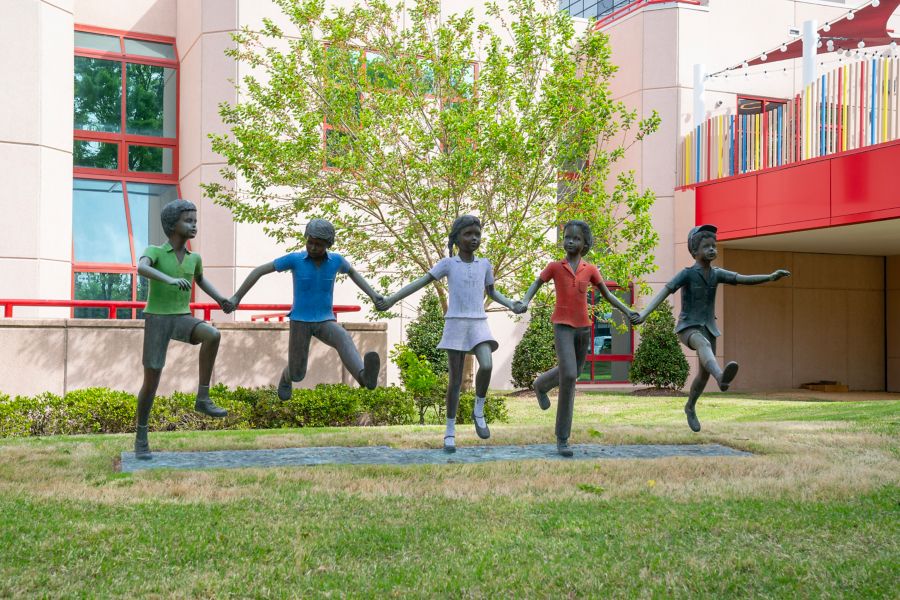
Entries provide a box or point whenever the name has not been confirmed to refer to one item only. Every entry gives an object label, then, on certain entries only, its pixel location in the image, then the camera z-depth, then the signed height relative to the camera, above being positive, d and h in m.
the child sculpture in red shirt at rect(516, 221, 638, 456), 8.65 +0.08
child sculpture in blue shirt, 7.87 +0.08
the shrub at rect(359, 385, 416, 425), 12.97 -1.16
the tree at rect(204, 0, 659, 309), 14.32 +2.83
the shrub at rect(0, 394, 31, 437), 11.23 -1.21
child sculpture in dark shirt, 9.52 +0.36
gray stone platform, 8.15 -1.23
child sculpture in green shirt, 8.20 +0.07
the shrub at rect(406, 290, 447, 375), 18.61 -0.21
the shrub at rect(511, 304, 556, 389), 20.09 -0.67
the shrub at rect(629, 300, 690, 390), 20.83 -0.72
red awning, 19.84 +6.48
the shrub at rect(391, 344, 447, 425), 13.64 -0.88
